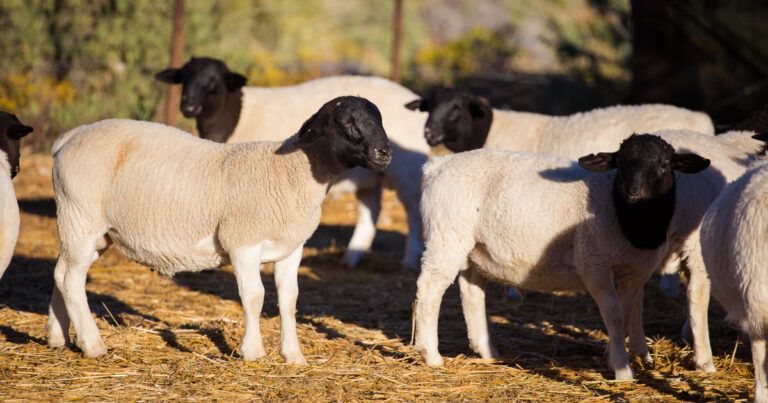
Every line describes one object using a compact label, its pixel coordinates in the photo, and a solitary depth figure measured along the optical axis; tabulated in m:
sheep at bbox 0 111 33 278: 11.91
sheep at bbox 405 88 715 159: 18.42
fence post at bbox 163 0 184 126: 22.89
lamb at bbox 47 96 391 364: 12.50
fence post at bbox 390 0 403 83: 29.81
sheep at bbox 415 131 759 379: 12.43
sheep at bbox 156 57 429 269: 20.45
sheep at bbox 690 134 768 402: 10.04
